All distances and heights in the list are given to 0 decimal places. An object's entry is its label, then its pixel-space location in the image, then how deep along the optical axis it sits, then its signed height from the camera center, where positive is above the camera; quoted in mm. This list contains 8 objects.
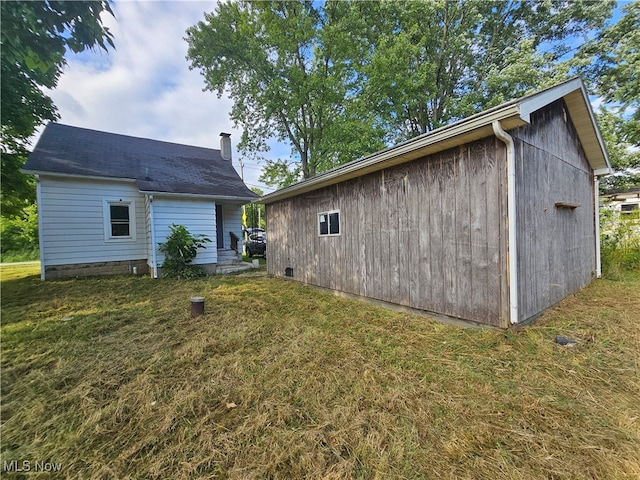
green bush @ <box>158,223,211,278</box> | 8367 -375
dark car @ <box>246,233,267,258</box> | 14406 -323
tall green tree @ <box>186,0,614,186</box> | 11414 +8554
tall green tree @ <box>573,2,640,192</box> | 9461 +5425
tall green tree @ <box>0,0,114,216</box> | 2186 +1954
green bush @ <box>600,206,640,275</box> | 7215 -389
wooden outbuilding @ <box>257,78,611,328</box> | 3361 +323
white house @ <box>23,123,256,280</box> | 7734 +1362
